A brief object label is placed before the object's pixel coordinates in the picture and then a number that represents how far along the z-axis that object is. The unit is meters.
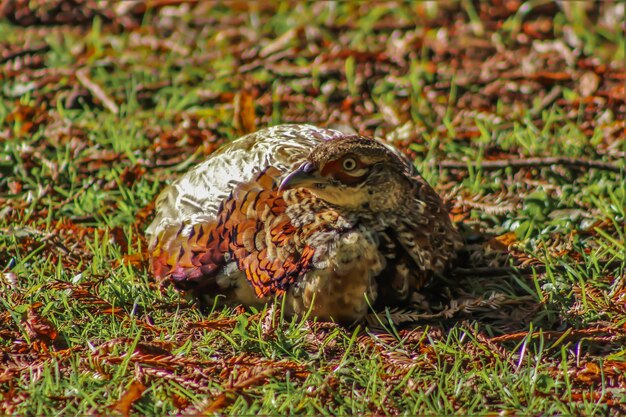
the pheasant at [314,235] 7.78
